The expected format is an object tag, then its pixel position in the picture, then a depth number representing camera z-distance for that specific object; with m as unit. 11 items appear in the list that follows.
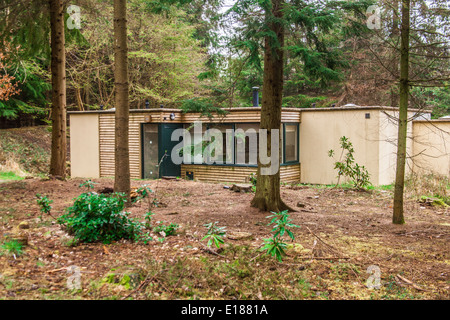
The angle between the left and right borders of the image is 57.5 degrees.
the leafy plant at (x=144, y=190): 5.40
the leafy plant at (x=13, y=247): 4.00
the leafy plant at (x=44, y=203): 4.99
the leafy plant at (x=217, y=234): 4.30
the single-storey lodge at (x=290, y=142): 12.38
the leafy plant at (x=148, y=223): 5.15
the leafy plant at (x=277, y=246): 4.06
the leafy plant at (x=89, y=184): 5.19
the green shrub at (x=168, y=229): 5.16
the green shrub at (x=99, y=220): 4.52
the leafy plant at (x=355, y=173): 9.89
